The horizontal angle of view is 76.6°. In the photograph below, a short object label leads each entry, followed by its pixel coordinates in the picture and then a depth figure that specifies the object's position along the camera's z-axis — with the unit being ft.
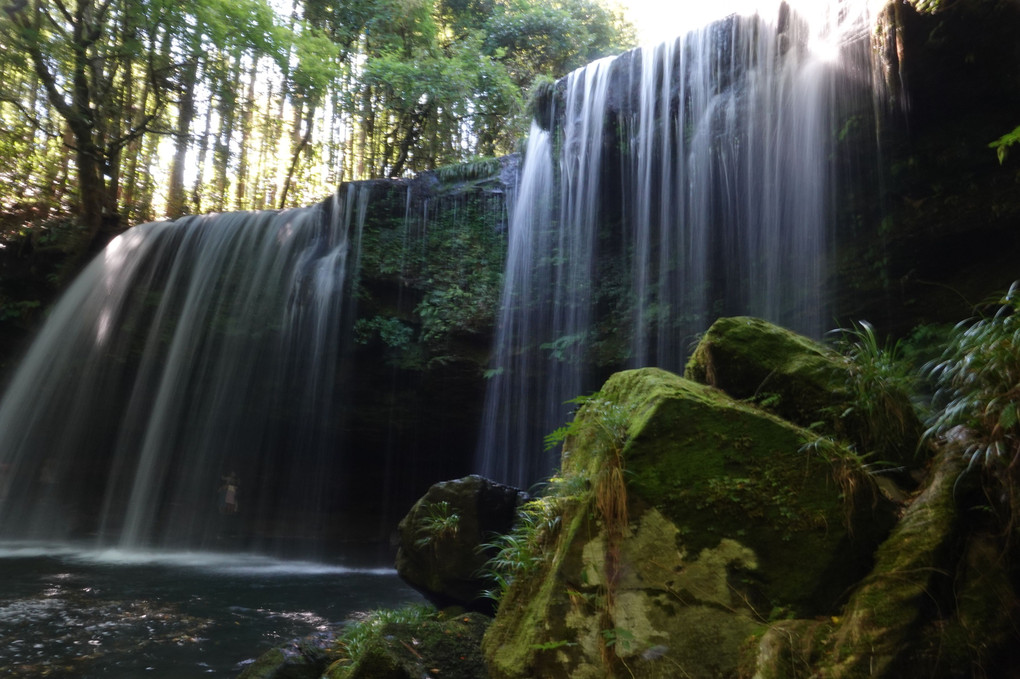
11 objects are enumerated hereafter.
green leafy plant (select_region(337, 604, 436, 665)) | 13.94
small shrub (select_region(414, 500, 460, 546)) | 19.69
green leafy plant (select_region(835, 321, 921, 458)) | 11.91
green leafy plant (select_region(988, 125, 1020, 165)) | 10.12
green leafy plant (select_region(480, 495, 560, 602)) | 12.07
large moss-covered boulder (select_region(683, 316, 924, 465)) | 11.98
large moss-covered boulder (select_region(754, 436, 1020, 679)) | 7.69
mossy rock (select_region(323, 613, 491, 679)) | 12.66
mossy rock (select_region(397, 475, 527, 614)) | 19.36
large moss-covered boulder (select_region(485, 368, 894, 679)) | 9.29
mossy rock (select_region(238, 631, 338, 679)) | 13.75
